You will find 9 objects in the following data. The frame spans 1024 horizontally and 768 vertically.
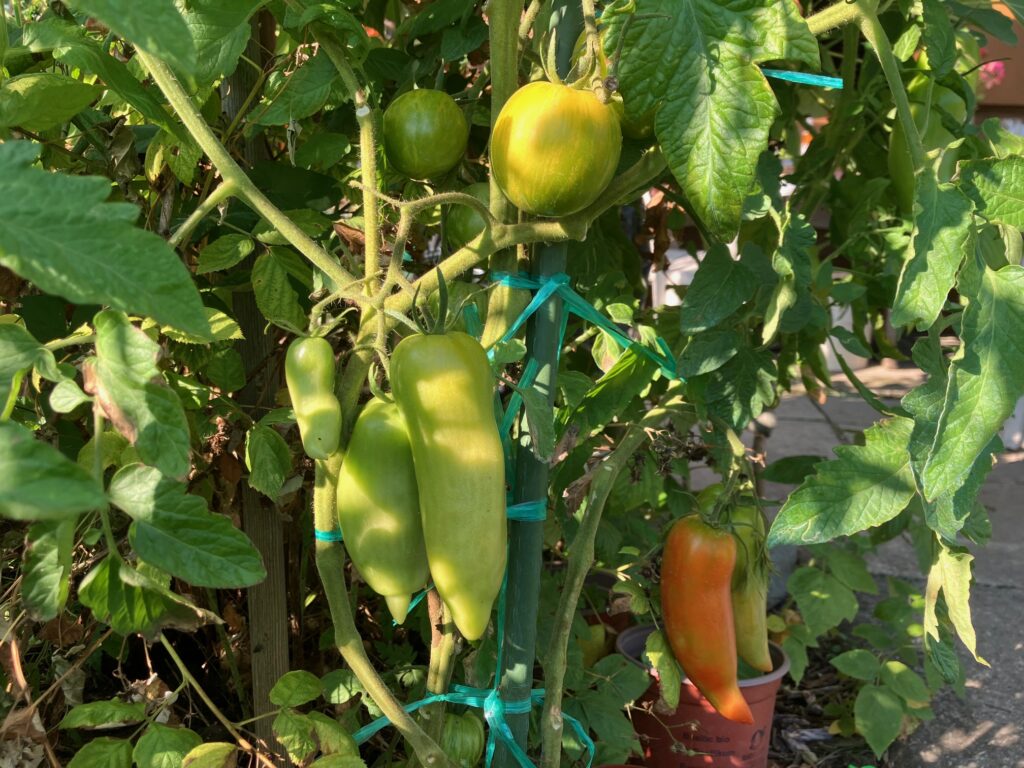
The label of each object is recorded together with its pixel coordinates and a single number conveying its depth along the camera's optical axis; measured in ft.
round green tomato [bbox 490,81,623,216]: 1.99
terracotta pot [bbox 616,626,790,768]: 4.42
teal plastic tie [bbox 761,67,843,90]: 2.35
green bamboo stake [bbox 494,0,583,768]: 2.57
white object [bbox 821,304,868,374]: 14.42
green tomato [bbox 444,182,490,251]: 2.55
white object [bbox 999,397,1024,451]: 10.61
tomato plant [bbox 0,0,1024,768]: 1.77
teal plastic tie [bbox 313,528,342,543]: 2.34
